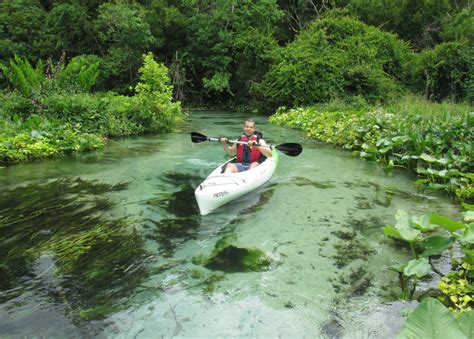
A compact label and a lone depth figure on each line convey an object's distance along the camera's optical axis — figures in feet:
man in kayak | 21.85
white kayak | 17.63
